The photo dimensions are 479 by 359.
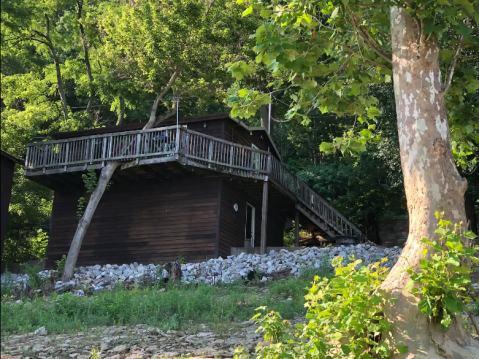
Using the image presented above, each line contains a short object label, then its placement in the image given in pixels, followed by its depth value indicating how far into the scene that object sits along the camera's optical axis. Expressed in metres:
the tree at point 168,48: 21.08
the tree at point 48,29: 22.25
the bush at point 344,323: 6.00
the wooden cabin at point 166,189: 20.80
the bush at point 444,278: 5.81
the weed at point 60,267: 19.46
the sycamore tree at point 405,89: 6.46
